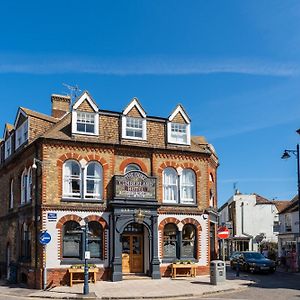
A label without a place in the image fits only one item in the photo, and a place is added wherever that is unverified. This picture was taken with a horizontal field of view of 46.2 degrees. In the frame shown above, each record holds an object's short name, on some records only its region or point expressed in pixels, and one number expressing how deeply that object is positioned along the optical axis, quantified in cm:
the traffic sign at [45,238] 1741
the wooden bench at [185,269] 2062
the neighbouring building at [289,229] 3075
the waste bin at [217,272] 1830
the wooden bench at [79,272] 1840
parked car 2425
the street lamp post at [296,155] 2287
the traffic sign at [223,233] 2015
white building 4596
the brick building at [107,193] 1903
